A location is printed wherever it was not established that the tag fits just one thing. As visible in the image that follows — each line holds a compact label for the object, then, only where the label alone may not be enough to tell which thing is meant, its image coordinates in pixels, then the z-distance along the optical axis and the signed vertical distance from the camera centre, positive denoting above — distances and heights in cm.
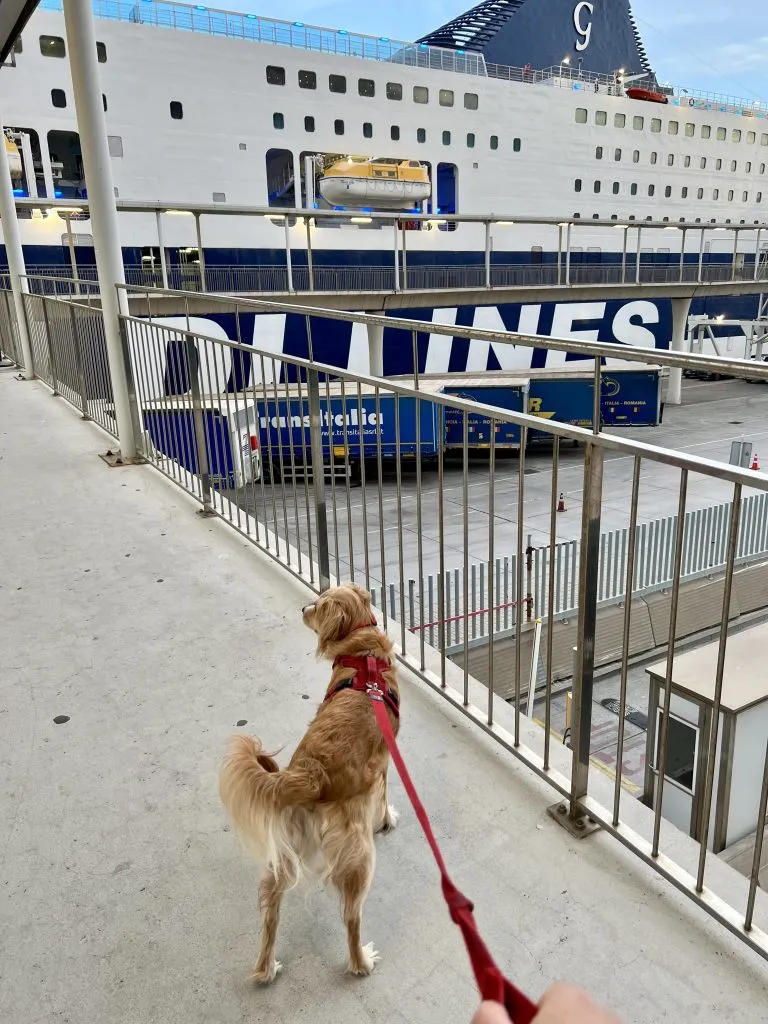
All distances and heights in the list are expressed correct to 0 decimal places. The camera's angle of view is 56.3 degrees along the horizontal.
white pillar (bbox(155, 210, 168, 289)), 1864 +96
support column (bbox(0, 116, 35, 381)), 1042 +75
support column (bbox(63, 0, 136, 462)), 522 +77
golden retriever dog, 163 -117
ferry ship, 2408 +543
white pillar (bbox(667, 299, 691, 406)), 3089 -267
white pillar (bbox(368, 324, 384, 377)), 2244 -208
